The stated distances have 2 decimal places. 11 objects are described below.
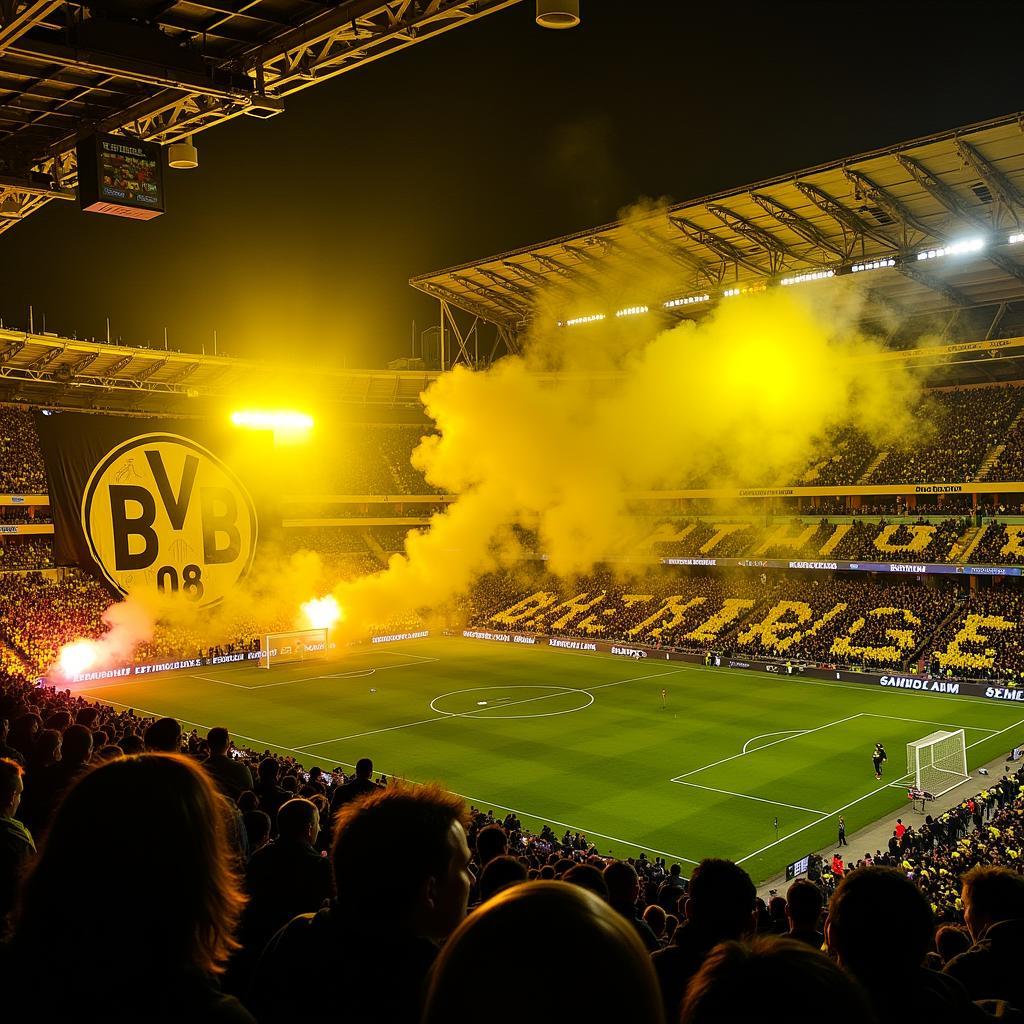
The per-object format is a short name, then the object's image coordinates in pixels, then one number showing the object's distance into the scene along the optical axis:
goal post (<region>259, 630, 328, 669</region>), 49.88
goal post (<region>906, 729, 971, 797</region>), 25.17
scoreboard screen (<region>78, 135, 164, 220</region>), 12.74
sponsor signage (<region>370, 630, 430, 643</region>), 56.00
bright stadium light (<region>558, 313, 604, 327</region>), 50.91
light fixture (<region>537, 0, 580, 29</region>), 9.56
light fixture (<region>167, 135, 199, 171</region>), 13.28
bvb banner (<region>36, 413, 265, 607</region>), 48.69
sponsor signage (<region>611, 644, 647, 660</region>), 48.84
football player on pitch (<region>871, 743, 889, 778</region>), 26.53
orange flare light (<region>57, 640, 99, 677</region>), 41.81
